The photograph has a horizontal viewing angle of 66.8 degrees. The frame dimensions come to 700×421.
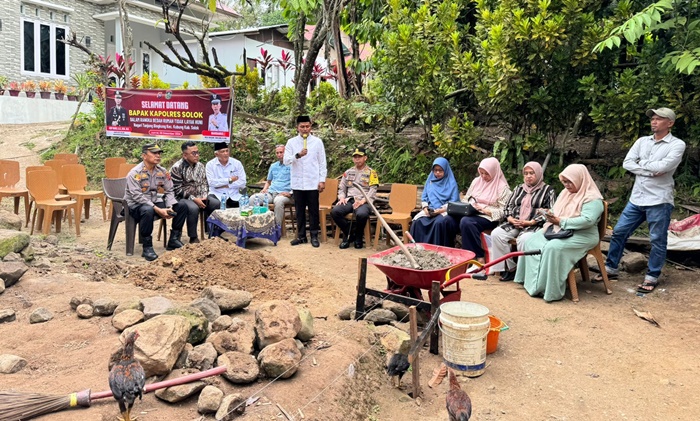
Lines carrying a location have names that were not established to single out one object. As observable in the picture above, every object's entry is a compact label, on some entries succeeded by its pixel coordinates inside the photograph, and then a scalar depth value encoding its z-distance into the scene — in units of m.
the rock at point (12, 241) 5.31
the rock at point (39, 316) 3.92
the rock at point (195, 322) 3.48
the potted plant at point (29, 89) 16.94
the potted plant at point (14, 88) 16.59
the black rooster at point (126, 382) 2.53
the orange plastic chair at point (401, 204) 7.57
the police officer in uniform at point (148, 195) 6.73
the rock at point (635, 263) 6.22
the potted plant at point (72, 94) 18.58
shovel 4.25
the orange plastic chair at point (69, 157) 10.30
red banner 9.71
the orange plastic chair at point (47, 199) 7.38
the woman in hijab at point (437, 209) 6.91
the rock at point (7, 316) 3.94
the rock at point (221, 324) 3.76
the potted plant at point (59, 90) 18.03
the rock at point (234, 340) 3.39
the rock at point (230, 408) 2.71
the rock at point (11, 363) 3.16
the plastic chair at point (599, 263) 5.48
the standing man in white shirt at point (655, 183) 5.38
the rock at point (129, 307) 3.89
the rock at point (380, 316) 4.47
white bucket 3.71
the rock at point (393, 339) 3.81
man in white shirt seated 7.96
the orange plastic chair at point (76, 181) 8.47
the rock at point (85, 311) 3.95
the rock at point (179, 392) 2.82
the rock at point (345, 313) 4.62
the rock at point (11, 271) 4.71
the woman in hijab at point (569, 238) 5.39
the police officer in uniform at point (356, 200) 7.66
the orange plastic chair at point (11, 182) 8.07
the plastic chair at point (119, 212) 6.79
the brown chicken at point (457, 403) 2.64
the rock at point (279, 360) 3.11
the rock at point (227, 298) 4.27
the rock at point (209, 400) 2.76
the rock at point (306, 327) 3.68
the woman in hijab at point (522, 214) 6.09
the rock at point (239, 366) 3.04
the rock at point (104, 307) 3.97
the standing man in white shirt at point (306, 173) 7.78
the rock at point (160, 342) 2.97
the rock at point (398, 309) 4.71
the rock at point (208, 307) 3.96
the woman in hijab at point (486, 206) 6.59
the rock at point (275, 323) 3.47
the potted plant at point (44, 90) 17.47
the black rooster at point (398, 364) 3.55
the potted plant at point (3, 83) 16.54
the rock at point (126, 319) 3.67
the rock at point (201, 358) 3.14
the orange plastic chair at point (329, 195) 8.36
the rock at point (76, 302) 4.14
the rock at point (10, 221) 7.00
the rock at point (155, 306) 3.71
